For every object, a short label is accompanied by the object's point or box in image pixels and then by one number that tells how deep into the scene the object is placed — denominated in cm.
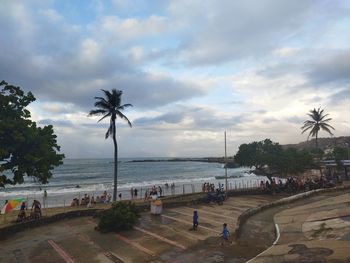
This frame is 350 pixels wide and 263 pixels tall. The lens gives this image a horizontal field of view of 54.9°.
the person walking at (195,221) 2123
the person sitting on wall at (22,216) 2397
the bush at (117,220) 2194
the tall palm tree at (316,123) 6291
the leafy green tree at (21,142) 1572
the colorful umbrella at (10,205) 2431
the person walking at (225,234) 1869
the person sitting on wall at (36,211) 2440
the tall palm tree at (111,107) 3744
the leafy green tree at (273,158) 4566
